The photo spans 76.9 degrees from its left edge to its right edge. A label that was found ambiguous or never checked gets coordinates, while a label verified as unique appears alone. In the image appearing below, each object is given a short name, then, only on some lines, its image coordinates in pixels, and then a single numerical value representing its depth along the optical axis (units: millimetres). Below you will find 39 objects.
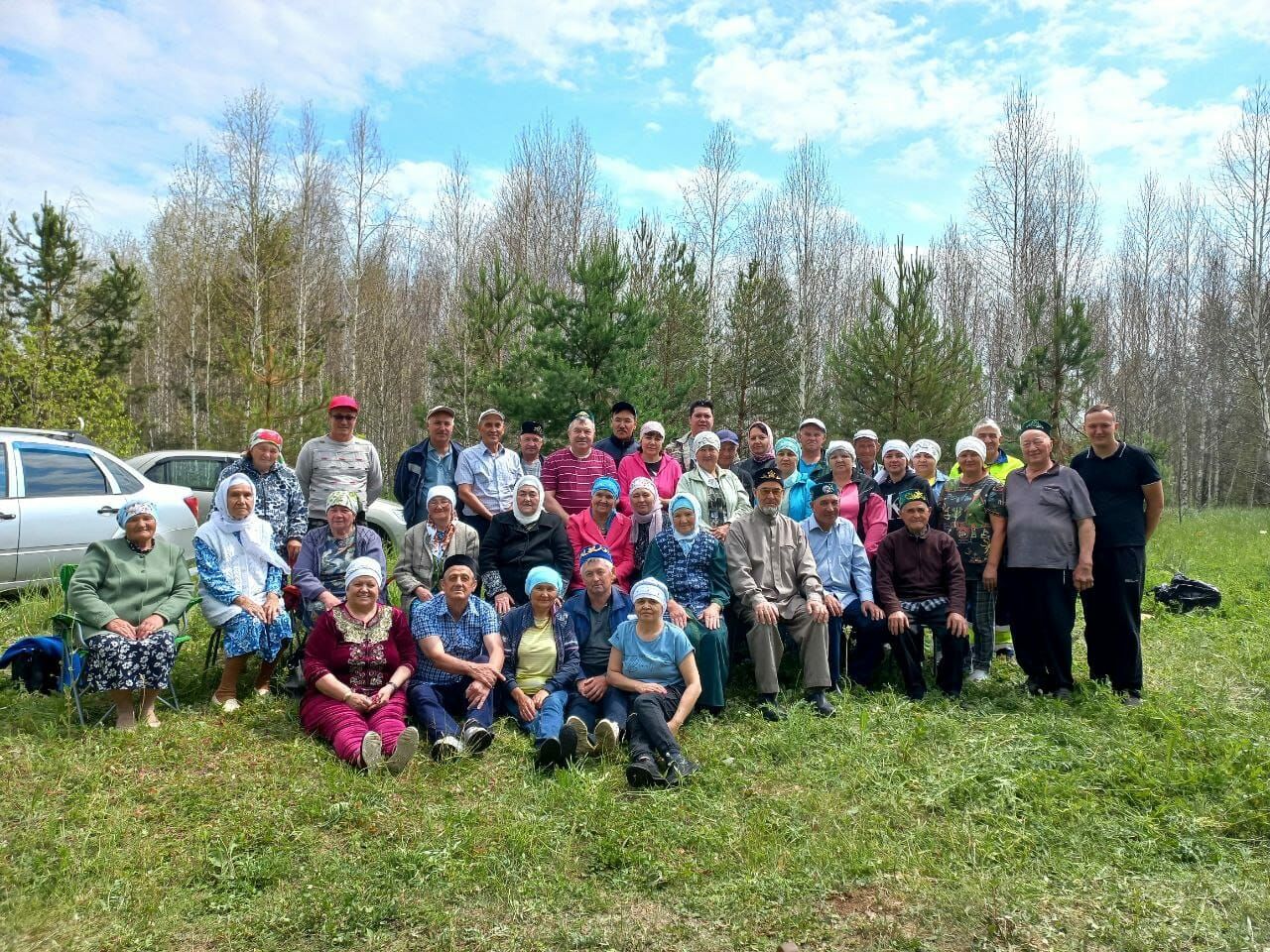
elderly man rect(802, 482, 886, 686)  5684
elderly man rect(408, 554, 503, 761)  4711
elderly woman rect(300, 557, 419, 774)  4578
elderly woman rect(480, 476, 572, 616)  5613
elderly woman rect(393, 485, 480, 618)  5535
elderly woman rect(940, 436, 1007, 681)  5844
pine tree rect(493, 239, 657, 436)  11344
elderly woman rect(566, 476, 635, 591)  5703
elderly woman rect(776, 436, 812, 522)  6246
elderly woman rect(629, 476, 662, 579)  5645
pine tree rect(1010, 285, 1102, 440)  14711
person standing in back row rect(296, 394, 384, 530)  5945
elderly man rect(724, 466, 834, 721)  5262
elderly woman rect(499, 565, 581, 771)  4832
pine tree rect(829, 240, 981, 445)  13758
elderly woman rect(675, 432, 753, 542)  5938
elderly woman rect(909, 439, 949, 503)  6301
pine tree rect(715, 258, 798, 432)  17797
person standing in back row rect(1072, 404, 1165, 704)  5234
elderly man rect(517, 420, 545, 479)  6453
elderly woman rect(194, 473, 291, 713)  5074
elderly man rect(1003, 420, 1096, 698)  5297
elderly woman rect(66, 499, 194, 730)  4648
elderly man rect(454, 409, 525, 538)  6242
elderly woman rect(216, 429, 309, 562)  5480
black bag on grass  8133
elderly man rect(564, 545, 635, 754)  4754
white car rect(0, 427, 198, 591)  6805
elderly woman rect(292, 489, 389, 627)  5262
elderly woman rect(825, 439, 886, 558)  6082
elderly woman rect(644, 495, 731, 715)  5328
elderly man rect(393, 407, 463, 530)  6398
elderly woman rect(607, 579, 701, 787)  4613
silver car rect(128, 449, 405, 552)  9859
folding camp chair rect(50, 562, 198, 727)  4656
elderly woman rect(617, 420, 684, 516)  6199
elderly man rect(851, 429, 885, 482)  6543
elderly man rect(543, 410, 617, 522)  6270
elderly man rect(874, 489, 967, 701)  5457
